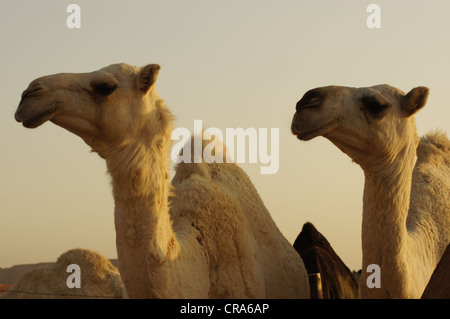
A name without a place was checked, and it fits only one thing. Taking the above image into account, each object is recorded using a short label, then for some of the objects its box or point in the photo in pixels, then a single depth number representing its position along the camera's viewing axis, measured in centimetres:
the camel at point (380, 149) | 571
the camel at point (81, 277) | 1052
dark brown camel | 839
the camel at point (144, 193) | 546
